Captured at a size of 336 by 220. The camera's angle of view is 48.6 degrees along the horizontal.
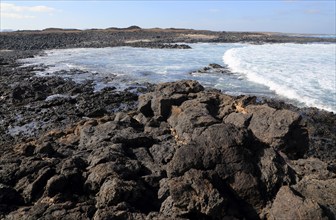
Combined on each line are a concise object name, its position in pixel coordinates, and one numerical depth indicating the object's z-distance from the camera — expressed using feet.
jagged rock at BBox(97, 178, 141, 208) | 22.44
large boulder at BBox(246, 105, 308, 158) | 30.81
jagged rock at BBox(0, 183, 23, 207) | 23.94
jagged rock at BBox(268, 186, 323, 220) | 19.07
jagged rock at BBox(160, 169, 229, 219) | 21.03
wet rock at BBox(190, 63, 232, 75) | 100.99
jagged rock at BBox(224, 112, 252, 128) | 33.19
